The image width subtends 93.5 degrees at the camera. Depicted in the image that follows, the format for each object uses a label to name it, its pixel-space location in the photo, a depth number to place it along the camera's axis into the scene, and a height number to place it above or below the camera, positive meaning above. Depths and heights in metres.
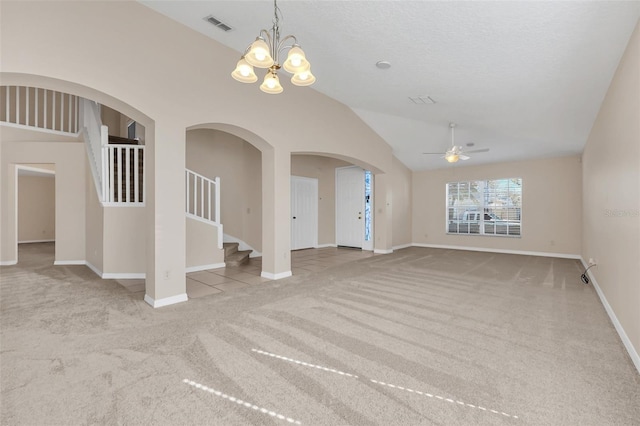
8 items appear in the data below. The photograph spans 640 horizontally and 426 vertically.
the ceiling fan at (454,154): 6.32 +1.24
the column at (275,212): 5.15 +0.01
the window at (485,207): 8.48 +0.19
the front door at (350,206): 9.20 +0.21
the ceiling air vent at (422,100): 5.28 +2.03
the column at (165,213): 3.71 -0.01
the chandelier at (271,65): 2.46 +1.27
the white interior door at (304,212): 8.65 +0.02
